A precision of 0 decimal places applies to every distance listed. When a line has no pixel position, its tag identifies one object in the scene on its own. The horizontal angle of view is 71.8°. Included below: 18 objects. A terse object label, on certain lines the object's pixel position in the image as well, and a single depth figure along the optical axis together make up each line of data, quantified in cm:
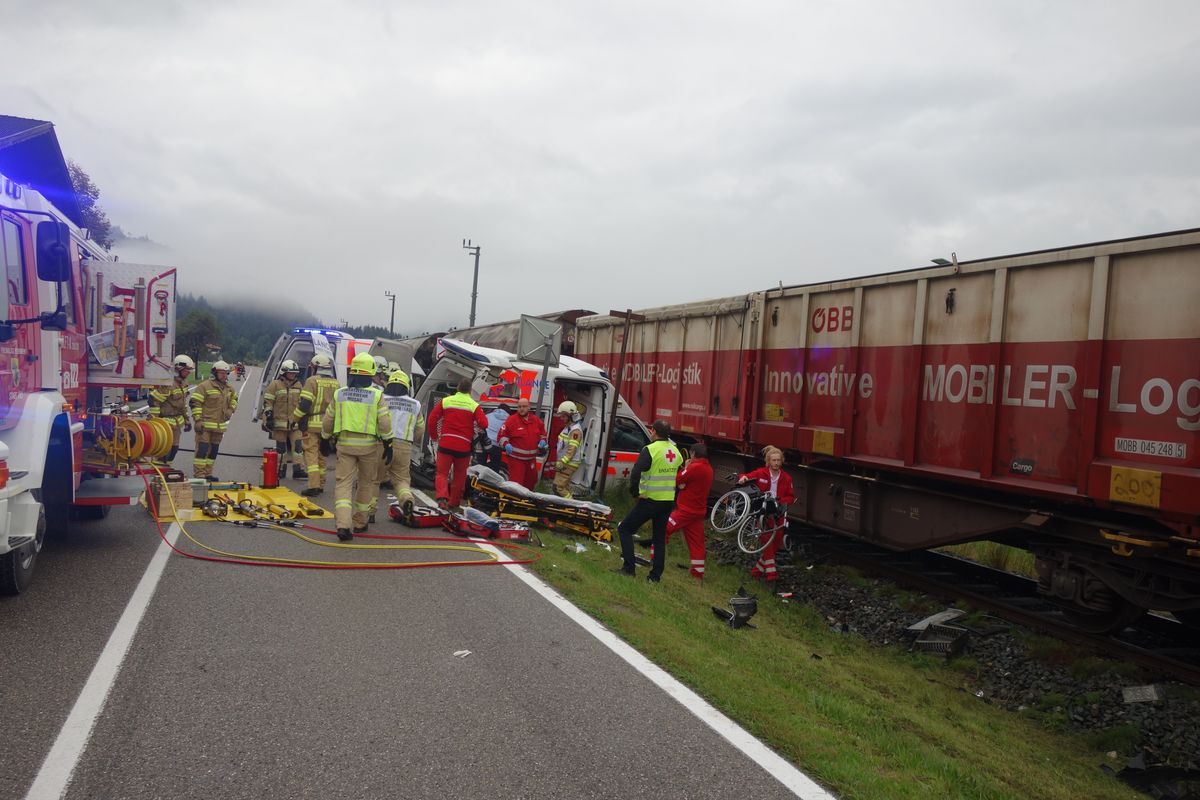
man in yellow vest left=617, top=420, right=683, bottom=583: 805
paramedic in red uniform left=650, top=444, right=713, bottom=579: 834
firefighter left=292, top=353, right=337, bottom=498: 1045
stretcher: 914
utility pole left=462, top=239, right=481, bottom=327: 4550
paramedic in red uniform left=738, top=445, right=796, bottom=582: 904
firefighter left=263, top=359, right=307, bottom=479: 1152
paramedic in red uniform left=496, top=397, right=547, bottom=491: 1031
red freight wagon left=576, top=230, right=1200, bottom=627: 630
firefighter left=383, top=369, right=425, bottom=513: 879
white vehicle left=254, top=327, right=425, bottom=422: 1505
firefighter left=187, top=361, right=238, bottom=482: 1023
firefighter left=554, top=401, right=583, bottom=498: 1087
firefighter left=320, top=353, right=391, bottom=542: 780
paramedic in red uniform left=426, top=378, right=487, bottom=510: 935
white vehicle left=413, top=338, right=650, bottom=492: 1116
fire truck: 500
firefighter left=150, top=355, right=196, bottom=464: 942
